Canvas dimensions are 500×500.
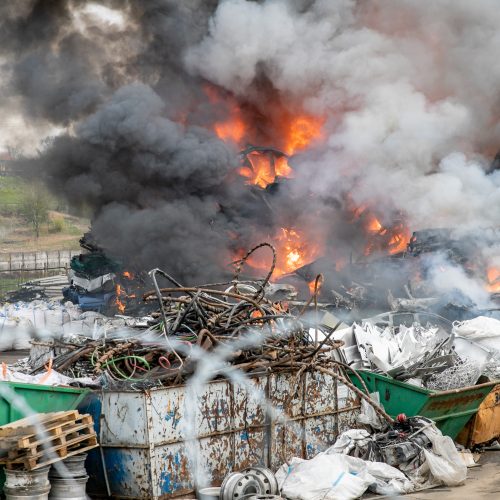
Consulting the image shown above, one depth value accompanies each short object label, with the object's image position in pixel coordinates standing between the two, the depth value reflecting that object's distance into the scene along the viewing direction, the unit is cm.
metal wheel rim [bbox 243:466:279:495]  1608
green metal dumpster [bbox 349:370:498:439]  1936
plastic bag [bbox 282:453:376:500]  1594
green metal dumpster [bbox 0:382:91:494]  1458
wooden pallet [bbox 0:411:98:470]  1352
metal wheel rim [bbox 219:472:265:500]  1544
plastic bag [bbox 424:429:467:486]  1745
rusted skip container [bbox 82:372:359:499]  1518
